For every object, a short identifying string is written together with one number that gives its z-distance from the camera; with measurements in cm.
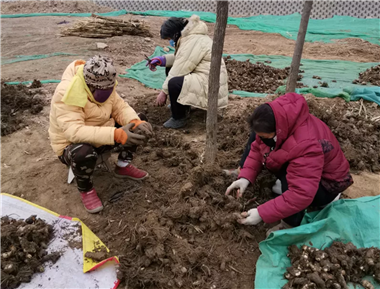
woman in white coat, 373
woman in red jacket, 195
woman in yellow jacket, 231
